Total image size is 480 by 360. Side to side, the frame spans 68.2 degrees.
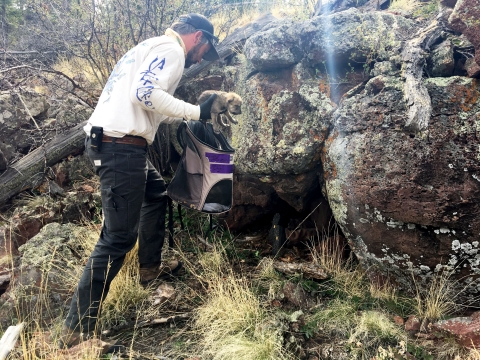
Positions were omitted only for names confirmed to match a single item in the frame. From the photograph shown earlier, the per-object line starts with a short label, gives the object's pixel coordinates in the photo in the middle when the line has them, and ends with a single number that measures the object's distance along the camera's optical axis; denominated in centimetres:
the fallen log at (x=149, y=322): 284
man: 253
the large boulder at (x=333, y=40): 313
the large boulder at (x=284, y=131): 320
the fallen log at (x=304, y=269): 316
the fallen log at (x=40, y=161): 424
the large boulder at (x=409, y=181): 246
